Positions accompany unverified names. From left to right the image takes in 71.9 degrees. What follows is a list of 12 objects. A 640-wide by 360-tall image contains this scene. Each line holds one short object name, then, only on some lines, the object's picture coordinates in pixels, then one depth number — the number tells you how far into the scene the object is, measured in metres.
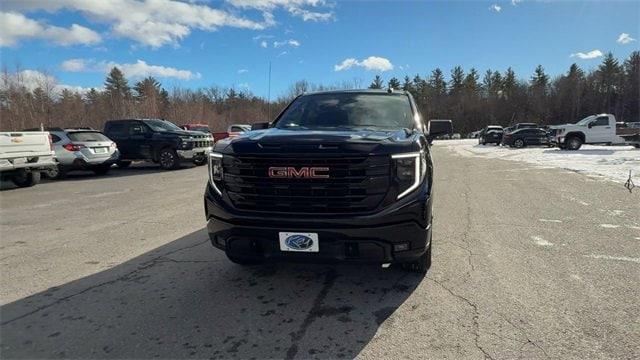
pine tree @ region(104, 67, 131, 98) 80.04
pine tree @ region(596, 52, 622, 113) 79.88
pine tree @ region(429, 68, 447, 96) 94.34
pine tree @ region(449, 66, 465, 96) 92.94
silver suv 14.32
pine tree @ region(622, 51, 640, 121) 76.12
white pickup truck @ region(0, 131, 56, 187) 11.62
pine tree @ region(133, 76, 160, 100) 65.62
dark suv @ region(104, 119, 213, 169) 16.42
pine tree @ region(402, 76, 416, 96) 96.81
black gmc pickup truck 3.44
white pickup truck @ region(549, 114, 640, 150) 25.89
